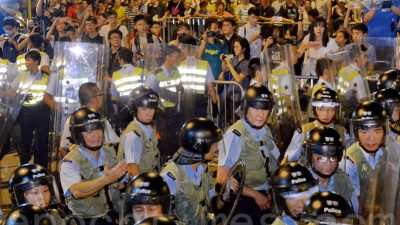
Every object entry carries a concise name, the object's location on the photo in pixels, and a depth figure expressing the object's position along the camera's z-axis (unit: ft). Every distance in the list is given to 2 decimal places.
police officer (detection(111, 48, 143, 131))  34.96
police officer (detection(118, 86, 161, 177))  25.40
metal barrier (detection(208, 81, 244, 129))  38.27
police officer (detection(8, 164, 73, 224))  20.07
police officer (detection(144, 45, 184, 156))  33.06
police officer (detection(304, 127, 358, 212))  21.54
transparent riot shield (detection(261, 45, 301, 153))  31.89
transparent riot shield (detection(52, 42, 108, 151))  31.91
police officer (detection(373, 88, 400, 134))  28.37
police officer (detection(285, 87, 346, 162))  28.54
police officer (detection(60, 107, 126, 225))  21.58
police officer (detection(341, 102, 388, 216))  23.54
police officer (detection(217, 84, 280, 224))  24.35
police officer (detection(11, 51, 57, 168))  34.88
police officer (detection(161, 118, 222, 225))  21.22
